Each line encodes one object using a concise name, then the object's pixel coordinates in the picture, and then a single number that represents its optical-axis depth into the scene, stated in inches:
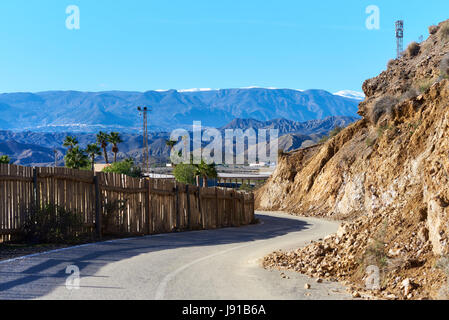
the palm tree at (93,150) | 3676.2
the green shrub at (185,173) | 2844.5
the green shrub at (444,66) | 1282.7
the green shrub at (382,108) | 1579.5
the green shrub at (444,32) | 1684.3
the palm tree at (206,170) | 2625.5
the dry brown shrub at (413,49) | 1794.9
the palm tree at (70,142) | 3628.0
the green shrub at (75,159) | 3267.7
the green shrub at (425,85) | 1456.7
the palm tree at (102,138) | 3842.8
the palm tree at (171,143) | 4074.8
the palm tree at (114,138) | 3779.8
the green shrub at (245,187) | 3151.6
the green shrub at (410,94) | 1501.7
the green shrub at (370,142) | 1637.6
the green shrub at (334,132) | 2833.7
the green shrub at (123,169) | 2780.5
